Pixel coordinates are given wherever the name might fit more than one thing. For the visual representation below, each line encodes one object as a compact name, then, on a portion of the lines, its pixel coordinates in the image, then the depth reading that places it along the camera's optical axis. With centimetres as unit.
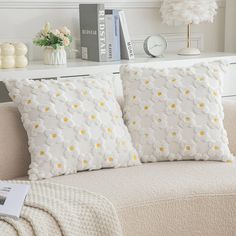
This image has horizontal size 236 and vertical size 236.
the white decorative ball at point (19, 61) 314
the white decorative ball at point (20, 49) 313
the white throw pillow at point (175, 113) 252
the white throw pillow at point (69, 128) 232
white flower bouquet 322
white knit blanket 183
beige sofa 209
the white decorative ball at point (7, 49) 308
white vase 325
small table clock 364
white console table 301
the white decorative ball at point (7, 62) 309
